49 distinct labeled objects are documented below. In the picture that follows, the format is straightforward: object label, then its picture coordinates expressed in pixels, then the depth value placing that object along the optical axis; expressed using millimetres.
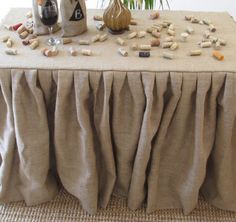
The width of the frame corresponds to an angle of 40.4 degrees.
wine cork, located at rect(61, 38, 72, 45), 1140
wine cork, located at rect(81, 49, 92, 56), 1057
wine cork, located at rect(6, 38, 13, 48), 1110
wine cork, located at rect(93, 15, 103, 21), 1363
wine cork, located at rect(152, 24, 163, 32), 1245
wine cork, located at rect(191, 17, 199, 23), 1339
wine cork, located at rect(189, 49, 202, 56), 1059
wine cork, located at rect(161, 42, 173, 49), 1116
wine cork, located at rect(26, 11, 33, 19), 1356
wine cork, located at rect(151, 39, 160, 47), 1130
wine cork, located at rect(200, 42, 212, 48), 1125
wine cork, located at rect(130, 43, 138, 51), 1104
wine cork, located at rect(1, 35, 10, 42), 1158
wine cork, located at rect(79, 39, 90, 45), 1143
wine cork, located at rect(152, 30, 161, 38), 1200
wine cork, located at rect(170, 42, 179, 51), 1102
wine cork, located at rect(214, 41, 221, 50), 1113
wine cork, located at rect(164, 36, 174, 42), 1156
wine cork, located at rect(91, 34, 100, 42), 1163
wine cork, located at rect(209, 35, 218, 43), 1159
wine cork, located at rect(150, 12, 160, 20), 1375
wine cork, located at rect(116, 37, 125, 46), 1139
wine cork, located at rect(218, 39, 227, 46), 1146
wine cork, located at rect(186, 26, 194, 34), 1240
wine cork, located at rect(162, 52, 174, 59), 1037
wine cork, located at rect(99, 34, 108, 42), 1171
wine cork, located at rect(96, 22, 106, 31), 1264
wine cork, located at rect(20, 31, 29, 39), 1181
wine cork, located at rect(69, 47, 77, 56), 1053
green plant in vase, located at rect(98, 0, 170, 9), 1747
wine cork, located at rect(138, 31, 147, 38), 1203
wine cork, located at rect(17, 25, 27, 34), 1209
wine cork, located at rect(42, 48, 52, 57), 1034
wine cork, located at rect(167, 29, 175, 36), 1213
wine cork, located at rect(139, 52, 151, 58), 1049
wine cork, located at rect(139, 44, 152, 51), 1100
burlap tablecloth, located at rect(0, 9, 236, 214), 971
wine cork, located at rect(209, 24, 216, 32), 1260
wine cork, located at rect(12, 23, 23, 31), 1246
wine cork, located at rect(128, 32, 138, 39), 1198
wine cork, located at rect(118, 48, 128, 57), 1053
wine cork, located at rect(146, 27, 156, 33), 1240
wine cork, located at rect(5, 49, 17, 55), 1047
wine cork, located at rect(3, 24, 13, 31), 1248
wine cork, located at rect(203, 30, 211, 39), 1202
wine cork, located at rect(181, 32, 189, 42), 1174
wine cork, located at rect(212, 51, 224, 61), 1033
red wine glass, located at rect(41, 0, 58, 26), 1095
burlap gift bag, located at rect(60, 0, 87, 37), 1138
